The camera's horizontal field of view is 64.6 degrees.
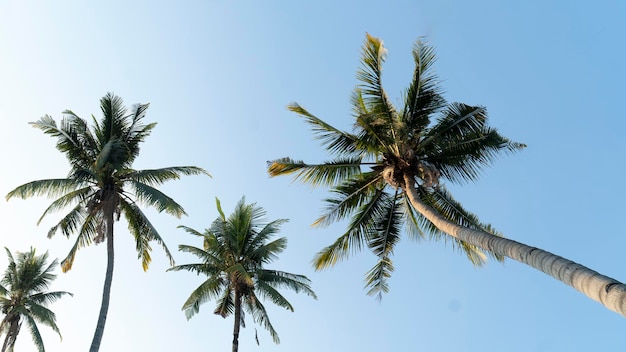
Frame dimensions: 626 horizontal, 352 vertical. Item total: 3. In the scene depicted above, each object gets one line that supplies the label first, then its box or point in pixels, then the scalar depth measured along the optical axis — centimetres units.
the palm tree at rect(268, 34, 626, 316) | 1266
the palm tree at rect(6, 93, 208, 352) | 1672
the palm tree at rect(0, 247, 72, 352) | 2248
